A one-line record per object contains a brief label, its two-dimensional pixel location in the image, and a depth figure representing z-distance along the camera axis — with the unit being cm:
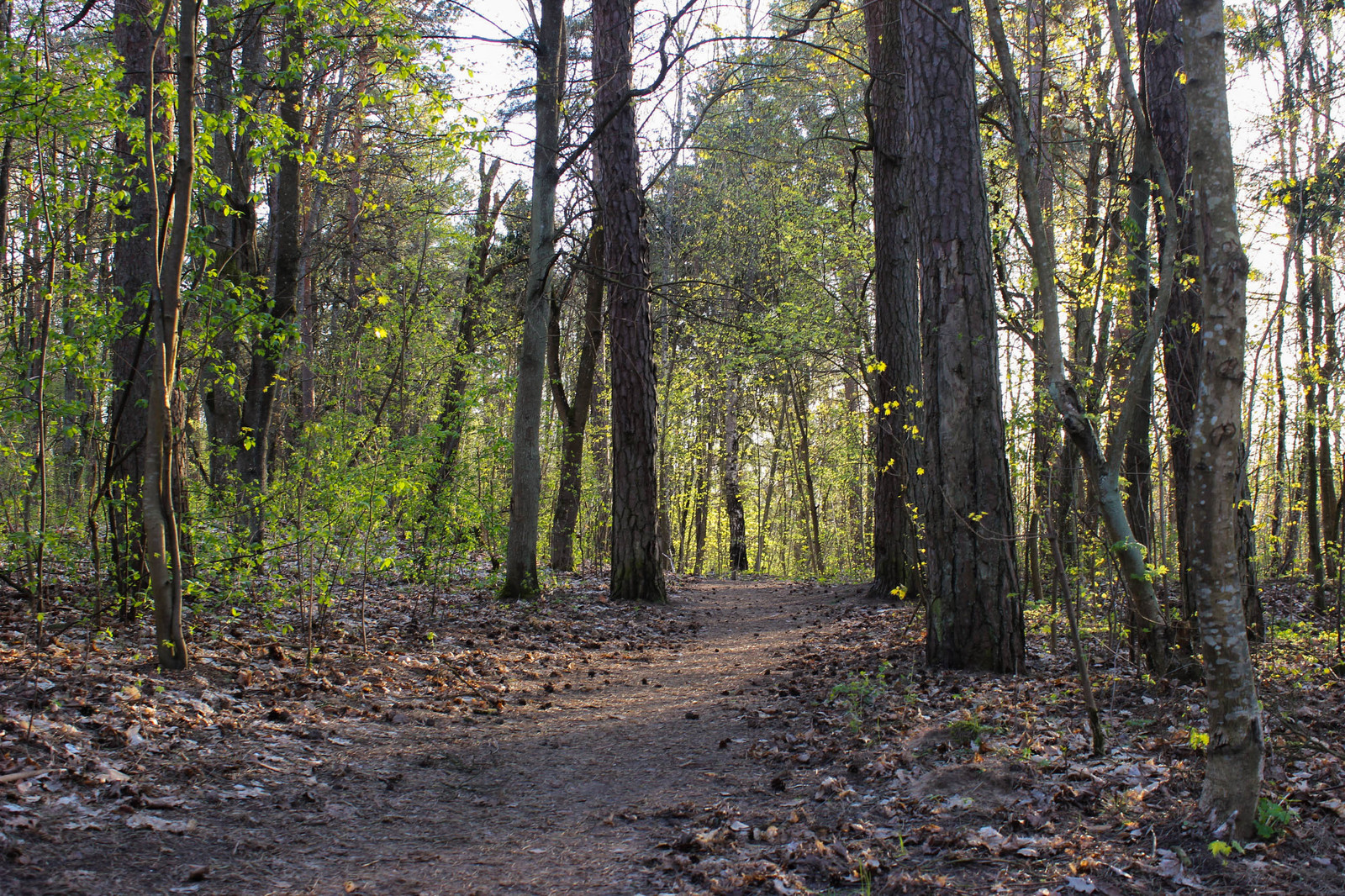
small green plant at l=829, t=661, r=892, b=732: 514
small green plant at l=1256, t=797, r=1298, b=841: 278
